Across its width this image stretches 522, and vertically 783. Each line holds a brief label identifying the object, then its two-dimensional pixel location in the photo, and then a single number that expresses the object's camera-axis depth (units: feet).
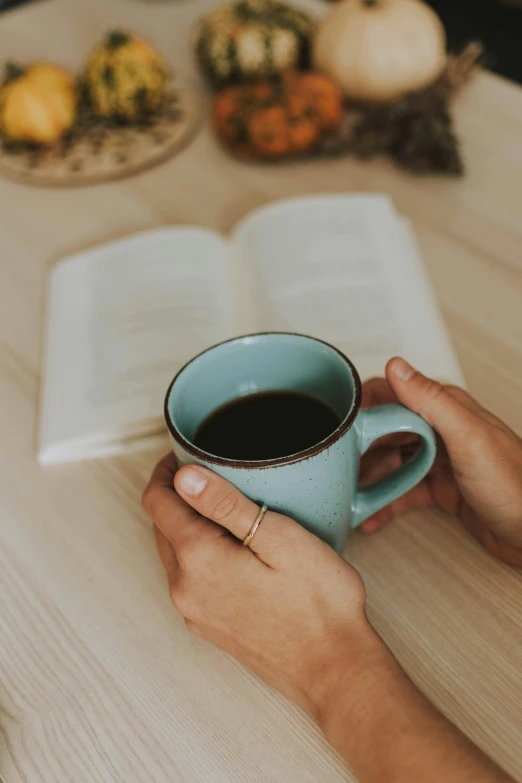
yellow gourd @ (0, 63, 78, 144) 3.47
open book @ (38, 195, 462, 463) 2.32
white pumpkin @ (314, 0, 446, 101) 3.59
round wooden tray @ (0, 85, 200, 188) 3.48
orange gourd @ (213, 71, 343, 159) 3.33
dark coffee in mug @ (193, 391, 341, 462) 1.72
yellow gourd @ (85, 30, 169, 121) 3.57
